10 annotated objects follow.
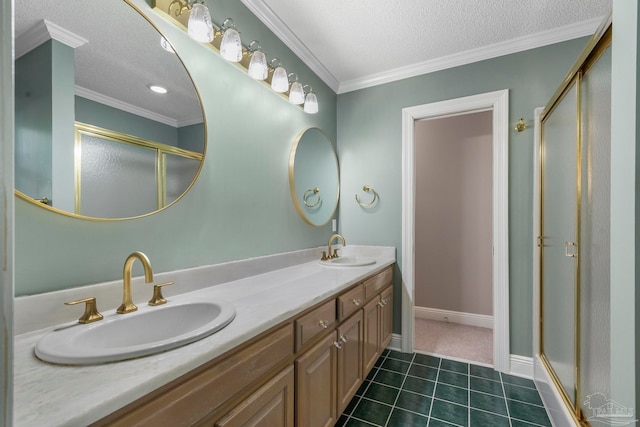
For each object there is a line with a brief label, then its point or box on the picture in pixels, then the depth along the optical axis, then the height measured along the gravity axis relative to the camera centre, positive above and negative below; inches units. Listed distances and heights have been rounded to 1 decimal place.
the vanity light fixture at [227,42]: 47.2 +33.8
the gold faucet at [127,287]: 36.8 -10.3
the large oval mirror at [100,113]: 32.6 +14.4
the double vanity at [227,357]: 21.1 -15.0
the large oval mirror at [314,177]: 81.4 +11.4
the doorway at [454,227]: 114.7 -7.3
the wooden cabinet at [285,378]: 25.0 -22.1
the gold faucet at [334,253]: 89.3 -14.4
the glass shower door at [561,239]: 51.7 -6.2
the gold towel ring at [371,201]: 99.1 +5.0
